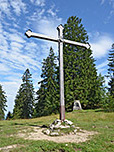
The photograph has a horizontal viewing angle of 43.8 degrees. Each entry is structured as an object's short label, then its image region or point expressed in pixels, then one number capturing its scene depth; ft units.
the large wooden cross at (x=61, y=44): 24.89
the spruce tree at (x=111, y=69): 104.71
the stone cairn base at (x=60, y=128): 20.08
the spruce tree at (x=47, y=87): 84.46
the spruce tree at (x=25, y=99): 109.29
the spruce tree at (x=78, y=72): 71.72
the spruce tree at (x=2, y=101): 109.75
